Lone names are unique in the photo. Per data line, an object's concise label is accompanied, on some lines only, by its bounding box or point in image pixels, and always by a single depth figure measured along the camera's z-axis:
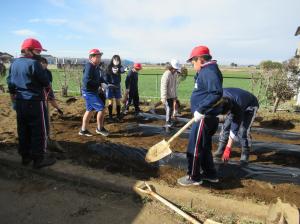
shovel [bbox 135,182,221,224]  3.50
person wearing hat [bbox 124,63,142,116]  9.60
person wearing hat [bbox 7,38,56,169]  4.61
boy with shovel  3.91
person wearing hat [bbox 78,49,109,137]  6.45
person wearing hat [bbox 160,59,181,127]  7.85
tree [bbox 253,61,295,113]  10.95
